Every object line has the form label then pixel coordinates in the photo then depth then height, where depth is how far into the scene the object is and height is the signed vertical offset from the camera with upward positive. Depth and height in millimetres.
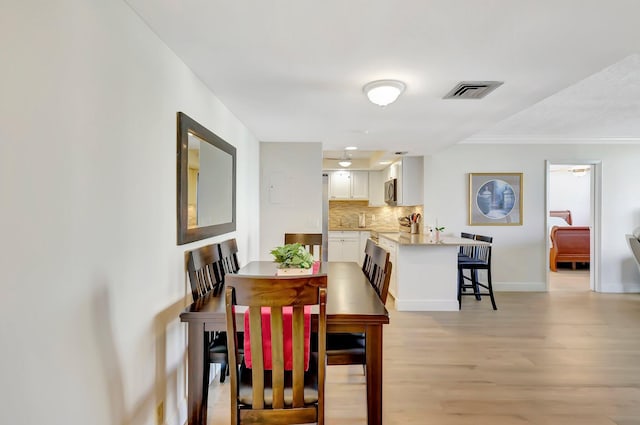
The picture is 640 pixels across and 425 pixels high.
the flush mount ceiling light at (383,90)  2330 +812
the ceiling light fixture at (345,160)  6289 +931
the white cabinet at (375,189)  7371 +448
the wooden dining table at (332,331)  1670 -593
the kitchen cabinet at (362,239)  7002 -591
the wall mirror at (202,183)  2004 +188
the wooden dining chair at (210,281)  1865 -464
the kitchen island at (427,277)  4398 -854
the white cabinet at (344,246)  7043 -731
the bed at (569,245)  7227 -726
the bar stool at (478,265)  4473 -713
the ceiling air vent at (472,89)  2386 +876
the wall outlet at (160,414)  1742 -1041
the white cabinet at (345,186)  7332 +508
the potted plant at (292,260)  2299 -338
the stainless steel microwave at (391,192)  6117 +344
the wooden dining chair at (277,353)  1370 -597
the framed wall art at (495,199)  5492 +183
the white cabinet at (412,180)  5699 +499
